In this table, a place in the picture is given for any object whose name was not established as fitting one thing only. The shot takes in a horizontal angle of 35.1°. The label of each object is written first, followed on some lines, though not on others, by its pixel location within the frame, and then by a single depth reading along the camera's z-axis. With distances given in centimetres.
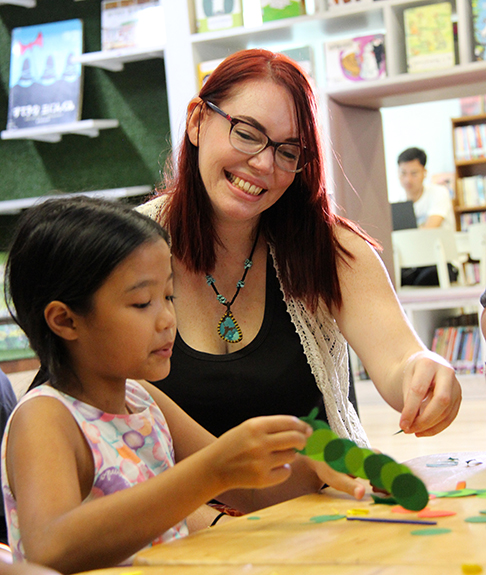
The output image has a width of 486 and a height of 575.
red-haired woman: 153
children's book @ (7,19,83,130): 392
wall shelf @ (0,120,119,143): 380
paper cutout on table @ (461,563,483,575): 63
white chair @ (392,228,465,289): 514
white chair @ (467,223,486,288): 548
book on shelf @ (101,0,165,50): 379
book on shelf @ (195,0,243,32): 368
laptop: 588
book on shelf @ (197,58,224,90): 370
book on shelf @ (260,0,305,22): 359
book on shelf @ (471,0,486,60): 333
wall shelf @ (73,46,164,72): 373
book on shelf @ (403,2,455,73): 338
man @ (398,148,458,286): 627
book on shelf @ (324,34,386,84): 350
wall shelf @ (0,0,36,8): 398
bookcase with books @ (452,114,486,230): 784
